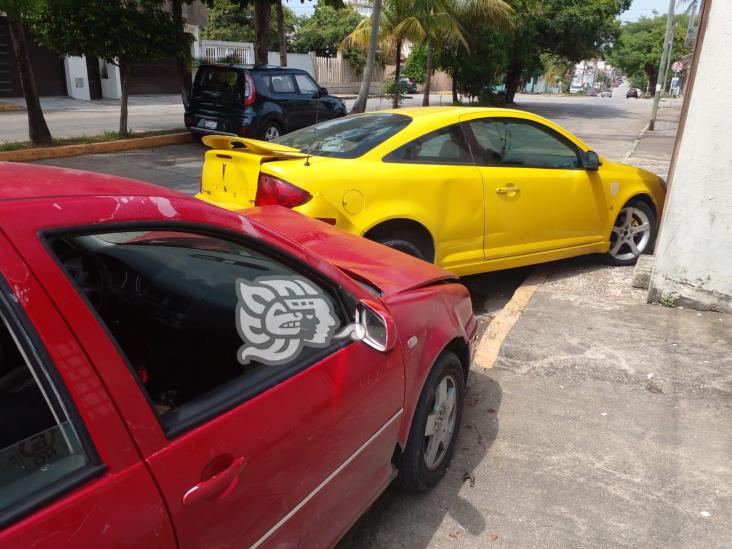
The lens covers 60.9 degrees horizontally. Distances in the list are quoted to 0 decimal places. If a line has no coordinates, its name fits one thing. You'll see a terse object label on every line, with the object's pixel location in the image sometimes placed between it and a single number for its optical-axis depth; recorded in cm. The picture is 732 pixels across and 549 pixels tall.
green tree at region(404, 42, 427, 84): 3058
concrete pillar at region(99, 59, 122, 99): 2766
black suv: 1288
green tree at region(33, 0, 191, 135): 1182
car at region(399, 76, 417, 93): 4054
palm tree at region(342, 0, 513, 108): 2072
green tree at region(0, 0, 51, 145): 1068
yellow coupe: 432
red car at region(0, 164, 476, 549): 135
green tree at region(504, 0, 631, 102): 2917
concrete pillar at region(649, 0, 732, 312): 459
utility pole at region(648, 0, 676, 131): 2209
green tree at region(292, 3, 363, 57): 4172
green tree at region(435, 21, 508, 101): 2645
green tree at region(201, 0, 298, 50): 4228
